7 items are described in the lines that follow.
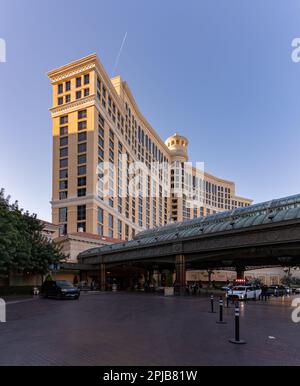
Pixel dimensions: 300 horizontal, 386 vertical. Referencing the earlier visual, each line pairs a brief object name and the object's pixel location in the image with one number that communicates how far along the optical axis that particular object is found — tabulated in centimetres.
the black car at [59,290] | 3053
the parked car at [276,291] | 4750
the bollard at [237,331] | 1041
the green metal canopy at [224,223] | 3042
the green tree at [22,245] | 2870
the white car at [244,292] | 3306
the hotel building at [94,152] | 8681
